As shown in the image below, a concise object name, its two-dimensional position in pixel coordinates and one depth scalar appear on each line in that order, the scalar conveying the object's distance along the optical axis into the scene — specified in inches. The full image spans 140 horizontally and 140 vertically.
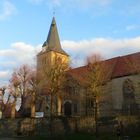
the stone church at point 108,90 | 1319.7
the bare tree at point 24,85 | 1412.0
